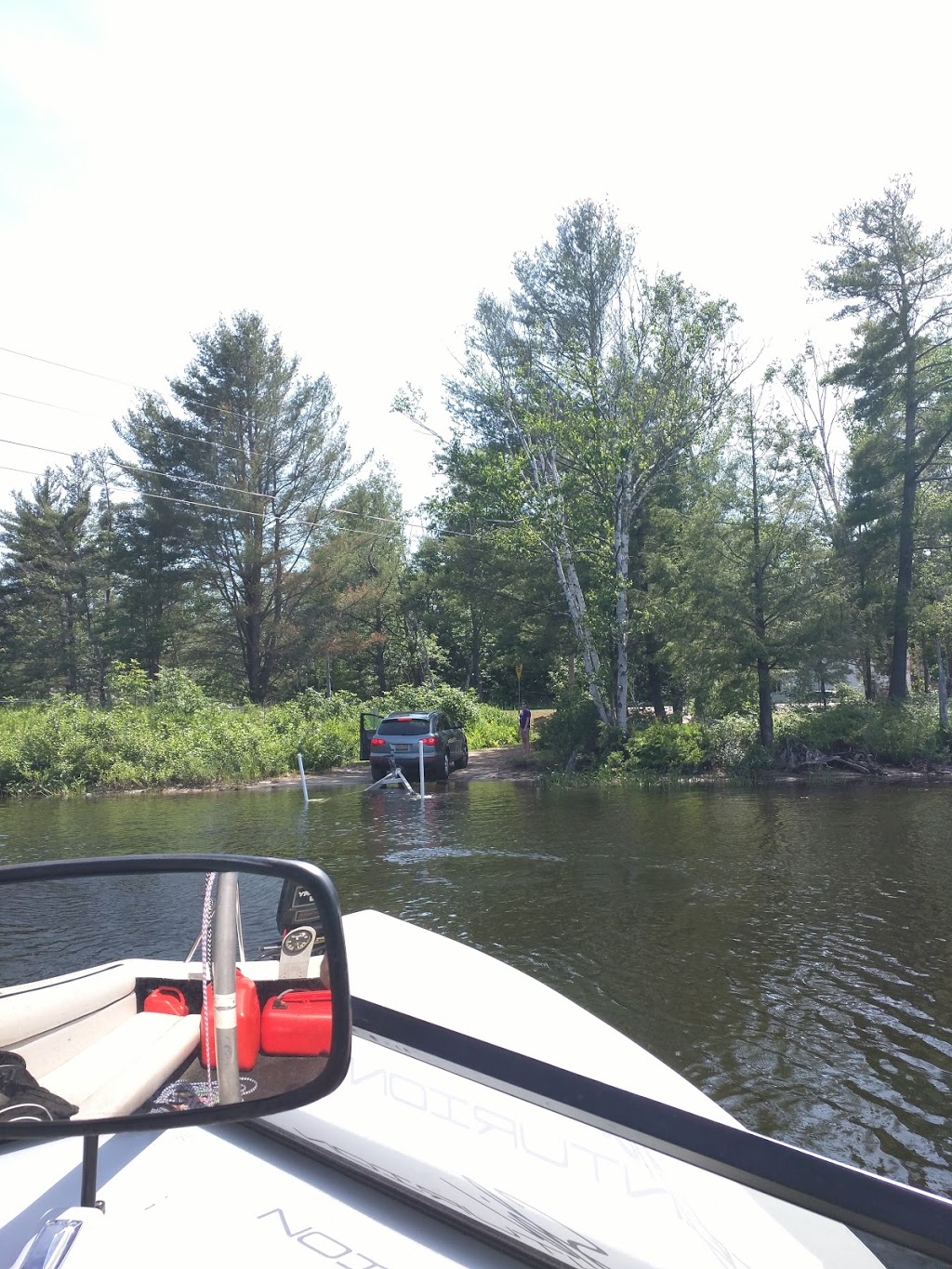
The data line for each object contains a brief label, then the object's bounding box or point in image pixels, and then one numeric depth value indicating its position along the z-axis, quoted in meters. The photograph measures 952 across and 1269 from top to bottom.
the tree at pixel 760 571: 22.56
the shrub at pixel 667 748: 22.25
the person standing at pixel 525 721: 28.16
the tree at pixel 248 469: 36.72
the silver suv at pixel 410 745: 22.11
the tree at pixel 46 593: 46.06
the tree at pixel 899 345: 25.19
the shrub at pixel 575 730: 24.59
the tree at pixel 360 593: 38.91
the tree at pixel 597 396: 23.80
